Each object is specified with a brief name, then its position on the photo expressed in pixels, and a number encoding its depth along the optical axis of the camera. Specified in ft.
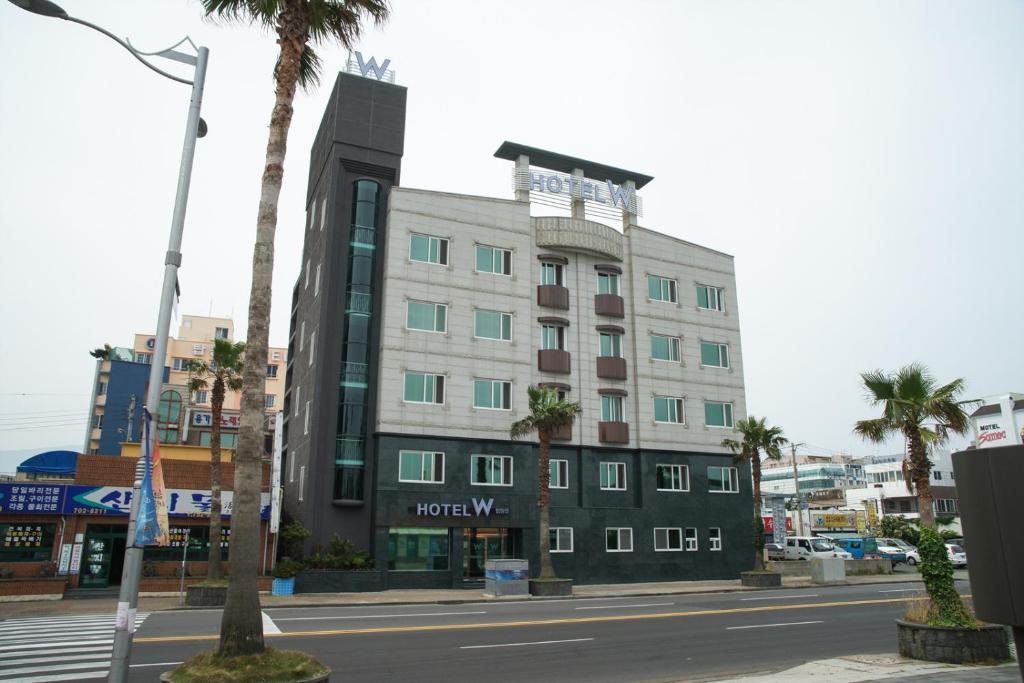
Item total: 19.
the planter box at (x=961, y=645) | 46.57
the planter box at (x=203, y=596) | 90.07
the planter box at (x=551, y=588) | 108.99
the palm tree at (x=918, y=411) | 64.59
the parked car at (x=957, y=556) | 166.15
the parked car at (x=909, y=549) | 164.96
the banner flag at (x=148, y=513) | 29.12
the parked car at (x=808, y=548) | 164.45
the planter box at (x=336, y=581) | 106.01
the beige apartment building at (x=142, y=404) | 245.65
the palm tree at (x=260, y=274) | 34.68
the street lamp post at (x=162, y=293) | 28.22
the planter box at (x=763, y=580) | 126.31
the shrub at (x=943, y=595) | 50.14
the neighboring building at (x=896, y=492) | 301.84
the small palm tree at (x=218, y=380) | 101.30
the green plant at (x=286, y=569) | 103.65
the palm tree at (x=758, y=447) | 131.23
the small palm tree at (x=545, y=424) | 113.70
